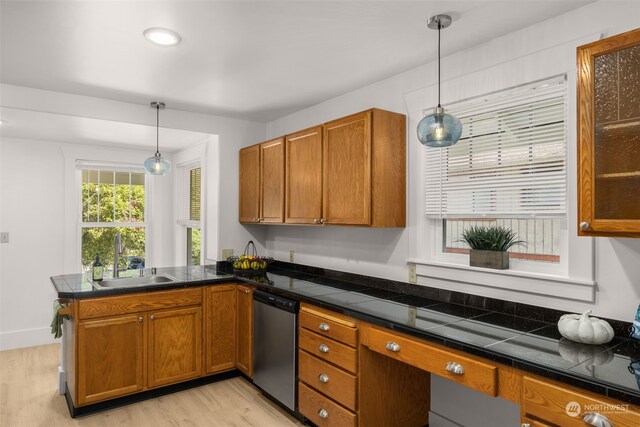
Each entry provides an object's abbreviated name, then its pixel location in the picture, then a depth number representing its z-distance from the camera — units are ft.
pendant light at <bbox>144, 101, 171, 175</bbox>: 11.95
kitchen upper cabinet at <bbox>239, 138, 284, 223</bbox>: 12.00
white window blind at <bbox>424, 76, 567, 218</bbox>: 7.08
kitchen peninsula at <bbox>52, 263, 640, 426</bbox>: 5.00
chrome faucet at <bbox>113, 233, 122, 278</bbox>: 11.41
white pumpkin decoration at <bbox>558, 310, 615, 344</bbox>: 5.68
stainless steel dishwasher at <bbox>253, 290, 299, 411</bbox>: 9.36
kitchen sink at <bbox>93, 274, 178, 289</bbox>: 11.22
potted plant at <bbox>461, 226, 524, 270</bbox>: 7.75
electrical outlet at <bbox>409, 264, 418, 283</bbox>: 9.27
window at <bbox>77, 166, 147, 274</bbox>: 15.72
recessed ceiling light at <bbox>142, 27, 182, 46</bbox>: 7.39
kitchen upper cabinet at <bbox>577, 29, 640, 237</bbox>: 5.25
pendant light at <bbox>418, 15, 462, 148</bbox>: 6.83
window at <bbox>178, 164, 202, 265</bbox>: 16.16
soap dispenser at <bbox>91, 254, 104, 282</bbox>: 10.86
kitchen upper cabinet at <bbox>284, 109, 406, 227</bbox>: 8.93
